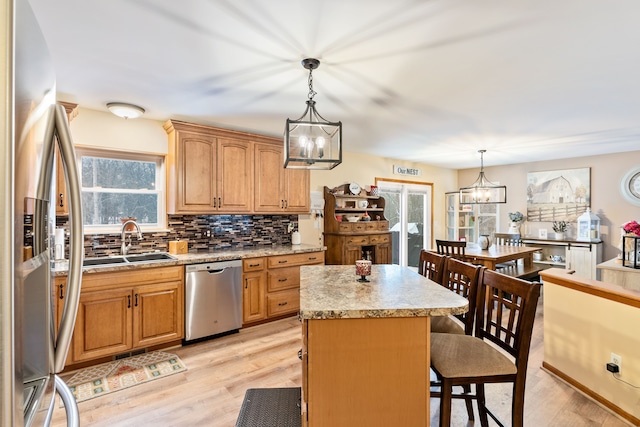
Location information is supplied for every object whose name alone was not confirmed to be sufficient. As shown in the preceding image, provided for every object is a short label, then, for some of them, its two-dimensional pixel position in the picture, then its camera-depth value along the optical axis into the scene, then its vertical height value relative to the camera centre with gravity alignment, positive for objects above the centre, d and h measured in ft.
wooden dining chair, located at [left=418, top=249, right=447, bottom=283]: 7.66 -1.37
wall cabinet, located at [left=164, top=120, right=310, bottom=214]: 11.23 +1.54
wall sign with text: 19.43 +2.69
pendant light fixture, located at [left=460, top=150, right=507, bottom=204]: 16.19 +1.01
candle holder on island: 6.51 -1.17
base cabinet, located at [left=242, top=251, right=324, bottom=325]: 11.76 -2.88
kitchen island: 4.74 -2.31
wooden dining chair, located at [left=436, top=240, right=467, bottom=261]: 13.00 -1.51
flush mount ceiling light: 9.70 +3.27
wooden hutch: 15.08 -0.85
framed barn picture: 17.88 +1.10
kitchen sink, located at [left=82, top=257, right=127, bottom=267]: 9.56 -1.51
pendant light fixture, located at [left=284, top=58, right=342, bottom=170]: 6.63 +1.53
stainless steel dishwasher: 10.39 -2.95
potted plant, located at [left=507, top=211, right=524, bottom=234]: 19.81 -0.53
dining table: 13.19 -1.85
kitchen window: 10.71 +0.87
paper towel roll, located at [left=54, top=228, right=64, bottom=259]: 9.09 -0.89
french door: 19.48 -0.20
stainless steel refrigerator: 1.65 -0.09
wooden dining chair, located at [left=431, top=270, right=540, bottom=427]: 4.97 -2.44
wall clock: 16.02 +1.39
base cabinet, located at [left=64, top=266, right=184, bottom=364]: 8.70 -2.96
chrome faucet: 10.50 -0.71
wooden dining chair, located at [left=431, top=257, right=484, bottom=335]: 6.33 -1.59
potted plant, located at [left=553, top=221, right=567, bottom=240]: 18.11 -0.95
